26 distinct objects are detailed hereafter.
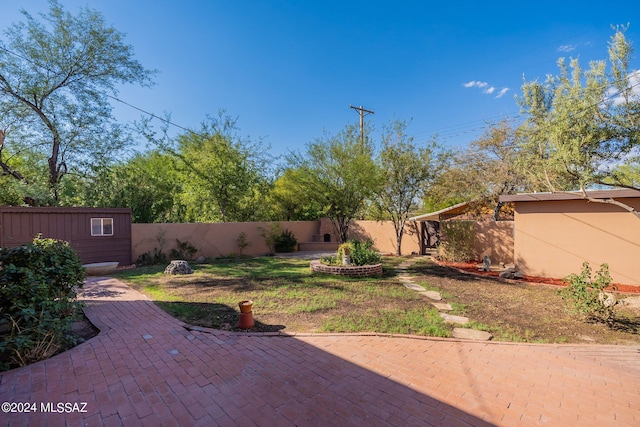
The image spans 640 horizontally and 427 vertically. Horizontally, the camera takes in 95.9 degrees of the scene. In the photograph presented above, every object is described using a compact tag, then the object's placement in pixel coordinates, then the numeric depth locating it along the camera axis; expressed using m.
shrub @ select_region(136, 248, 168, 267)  11.49
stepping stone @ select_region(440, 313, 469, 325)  4.98
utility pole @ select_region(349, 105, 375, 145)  14.80
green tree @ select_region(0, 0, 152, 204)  11.69
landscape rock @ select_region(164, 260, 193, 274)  9.20
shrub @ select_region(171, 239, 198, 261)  12.36
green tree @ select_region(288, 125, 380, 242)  12.03
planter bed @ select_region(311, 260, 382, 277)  8.70
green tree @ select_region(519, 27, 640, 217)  6.26
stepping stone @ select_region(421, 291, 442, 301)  6.46
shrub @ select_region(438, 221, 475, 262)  11.52
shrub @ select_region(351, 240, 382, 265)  9.19
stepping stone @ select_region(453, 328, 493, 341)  4.34
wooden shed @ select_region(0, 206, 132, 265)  8.76
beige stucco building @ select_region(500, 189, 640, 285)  7.41
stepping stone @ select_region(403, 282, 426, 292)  7.24
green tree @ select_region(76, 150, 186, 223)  12.15
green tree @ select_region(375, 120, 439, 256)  13.16
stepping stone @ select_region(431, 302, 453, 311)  5.73
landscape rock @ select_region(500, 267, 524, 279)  8.77
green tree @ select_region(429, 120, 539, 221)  13.36
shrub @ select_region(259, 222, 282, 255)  15.26
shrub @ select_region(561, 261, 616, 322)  4.93
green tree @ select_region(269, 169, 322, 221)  13.43
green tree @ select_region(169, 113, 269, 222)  14.35
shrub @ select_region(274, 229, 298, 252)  15.78
